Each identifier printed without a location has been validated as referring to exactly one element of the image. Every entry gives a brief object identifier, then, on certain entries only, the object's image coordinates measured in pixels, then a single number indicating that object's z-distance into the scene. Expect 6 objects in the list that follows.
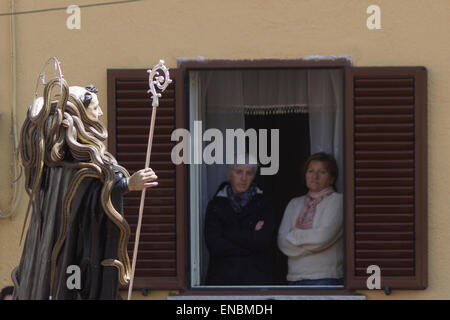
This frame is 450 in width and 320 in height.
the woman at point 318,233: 16.81
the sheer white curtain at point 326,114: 17.01
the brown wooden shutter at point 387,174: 16.38
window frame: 16.48
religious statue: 13.02
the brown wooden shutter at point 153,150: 16.47
